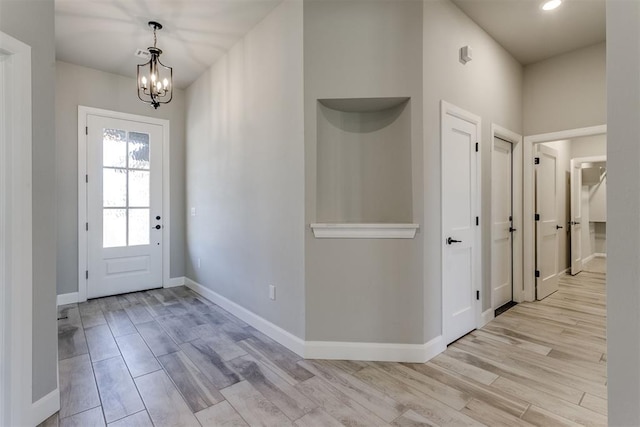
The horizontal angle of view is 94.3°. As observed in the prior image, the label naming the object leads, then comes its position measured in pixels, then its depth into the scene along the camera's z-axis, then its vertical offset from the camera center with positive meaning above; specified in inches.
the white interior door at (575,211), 202.2 +1.3
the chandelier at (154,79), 103.6 +47.9
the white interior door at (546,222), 147.2 -4.9
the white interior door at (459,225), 97.8 -4.3
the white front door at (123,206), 149.8 +4.1
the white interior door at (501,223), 127.6 -4.7
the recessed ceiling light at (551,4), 100.5 +71.7
